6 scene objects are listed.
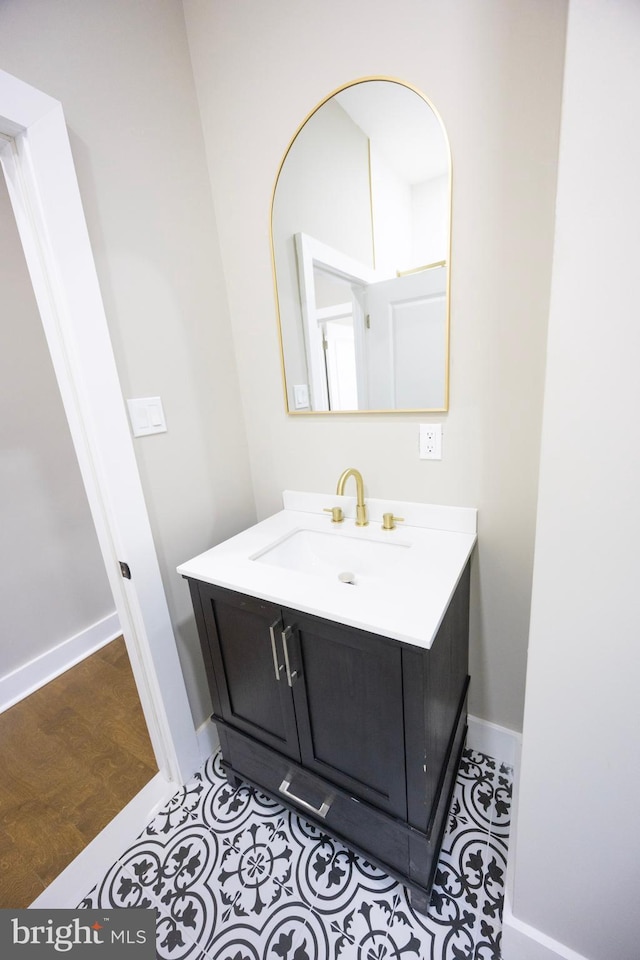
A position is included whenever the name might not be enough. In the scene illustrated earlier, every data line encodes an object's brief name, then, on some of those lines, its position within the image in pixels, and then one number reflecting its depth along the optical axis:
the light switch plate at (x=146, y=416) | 1.18
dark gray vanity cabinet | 0.89
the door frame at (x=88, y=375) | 0.92
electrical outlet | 1.19
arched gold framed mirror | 1.07
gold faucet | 1.30
